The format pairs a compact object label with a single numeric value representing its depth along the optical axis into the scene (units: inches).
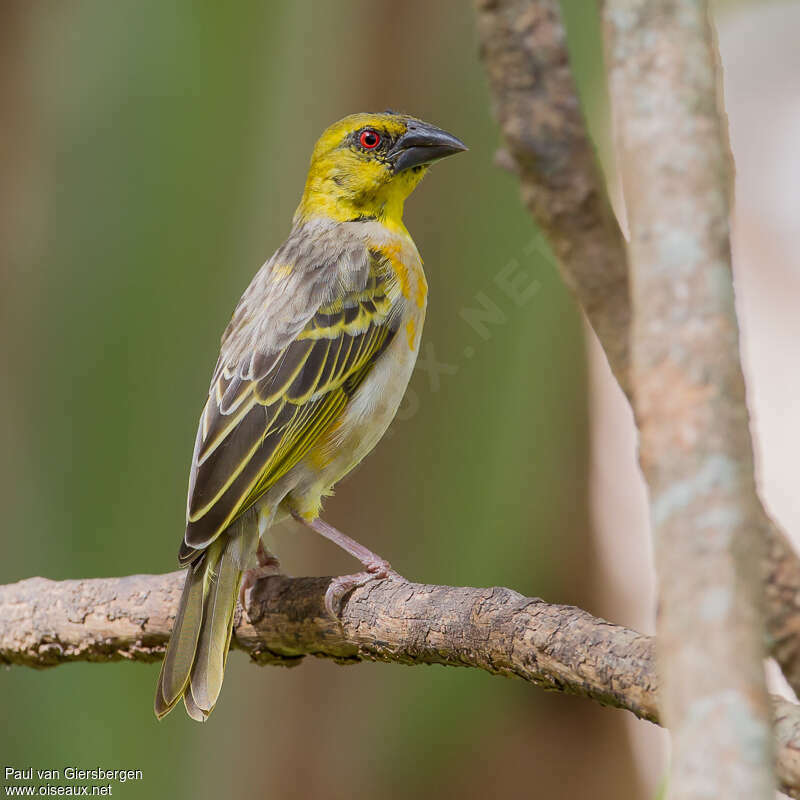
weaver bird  158.4
